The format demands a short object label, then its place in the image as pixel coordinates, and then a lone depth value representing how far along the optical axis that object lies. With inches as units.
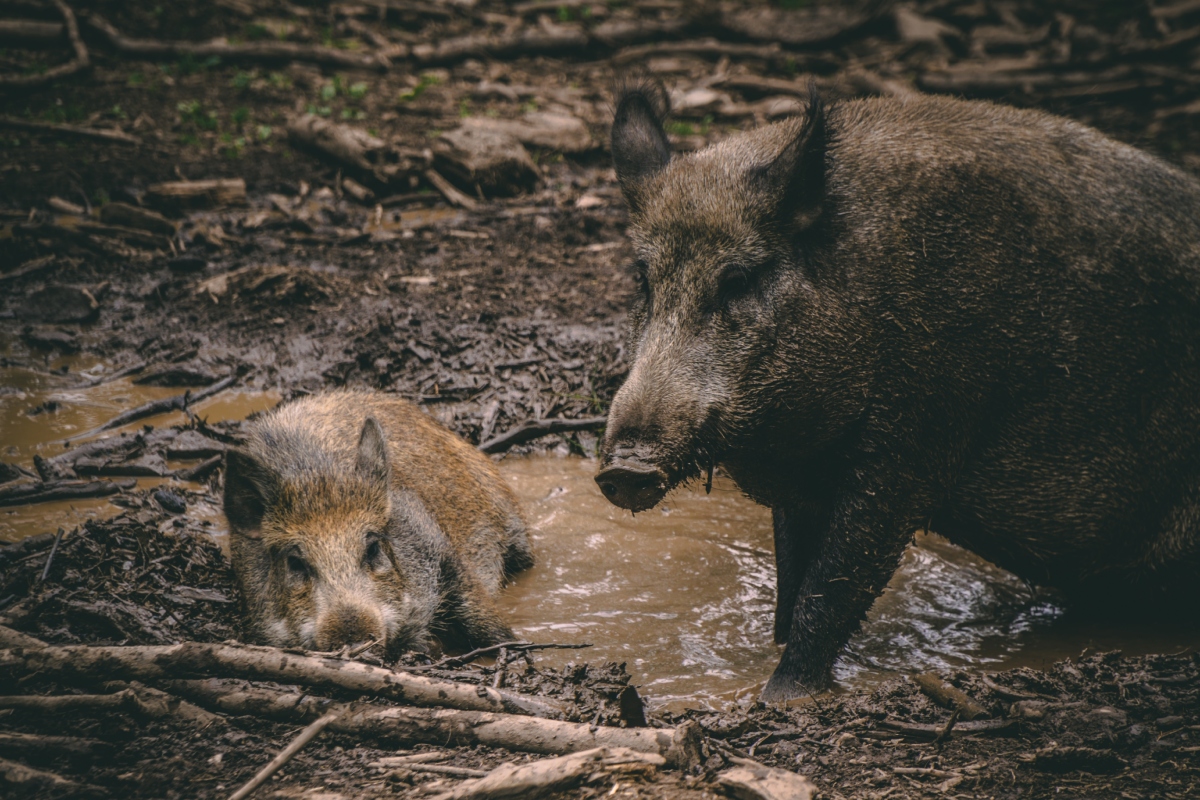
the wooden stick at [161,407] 493.0
